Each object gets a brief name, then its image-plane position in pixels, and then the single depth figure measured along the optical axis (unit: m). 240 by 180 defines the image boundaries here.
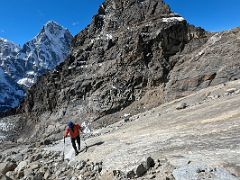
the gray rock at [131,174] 5.47
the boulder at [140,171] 5.42
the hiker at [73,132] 9.15
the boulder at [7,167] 8.90
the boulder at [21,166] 8.59
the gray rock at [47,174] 7.41
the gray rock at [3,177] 6.62
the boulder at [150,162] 5.53
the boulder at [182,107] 13.56
